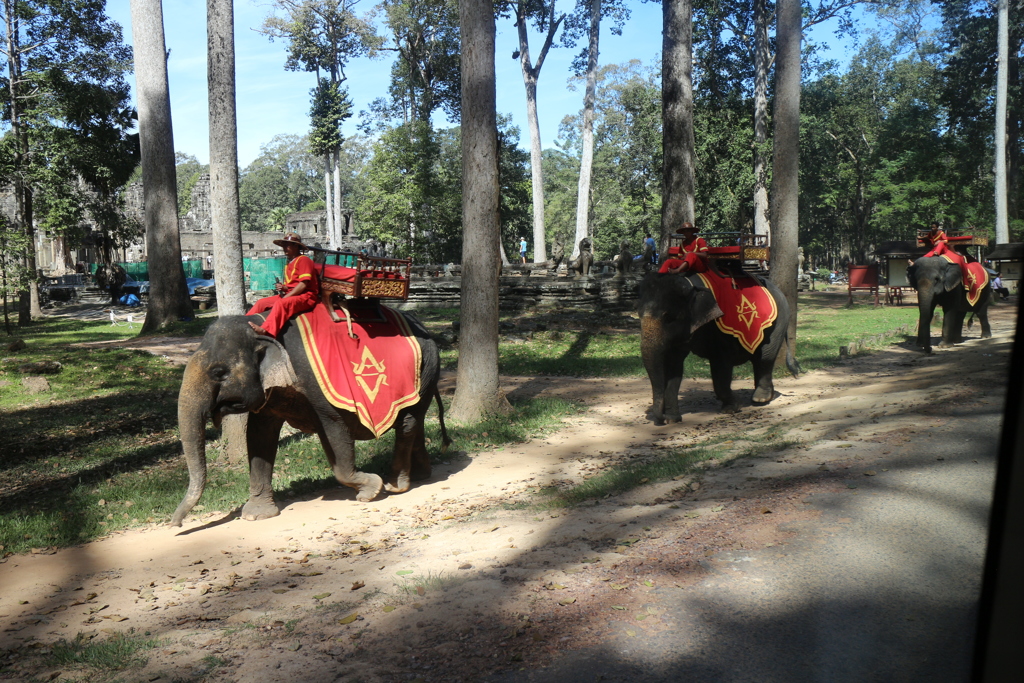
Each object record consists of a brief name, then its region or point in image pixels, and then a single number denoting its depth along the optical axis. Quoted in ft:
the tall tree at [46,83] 78.43
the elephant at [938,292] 50.67
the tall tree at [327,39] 168.45
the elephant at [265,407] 22.25
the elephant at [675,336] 34.65
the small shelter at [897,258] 88.99
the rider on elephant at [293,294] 23.77
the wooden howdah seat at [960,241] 54.83
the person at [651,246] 95.76
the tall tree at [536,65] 126.00
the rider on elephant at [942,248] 51.19
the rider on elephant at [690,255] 35.24
